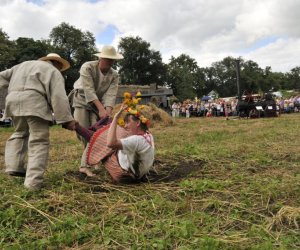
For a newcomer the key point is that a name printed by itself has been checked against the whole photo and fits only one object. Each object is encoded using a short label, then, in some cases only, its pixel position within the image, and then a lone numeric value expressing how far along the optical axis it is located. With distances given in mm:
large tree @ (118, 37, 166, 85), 47768
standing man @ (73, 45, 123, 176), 3442
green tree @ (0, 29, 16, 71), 24458
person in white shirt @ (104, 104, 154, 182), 2752
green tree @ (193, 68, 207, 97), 64946
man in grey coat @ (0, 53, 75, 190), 2863
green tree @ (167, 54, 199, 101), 49523
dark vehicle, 14120
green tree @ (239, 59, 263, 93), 64343
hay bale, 11336
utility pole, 15193
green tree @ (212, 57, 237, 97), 69017
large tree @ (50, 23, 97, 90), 44666
